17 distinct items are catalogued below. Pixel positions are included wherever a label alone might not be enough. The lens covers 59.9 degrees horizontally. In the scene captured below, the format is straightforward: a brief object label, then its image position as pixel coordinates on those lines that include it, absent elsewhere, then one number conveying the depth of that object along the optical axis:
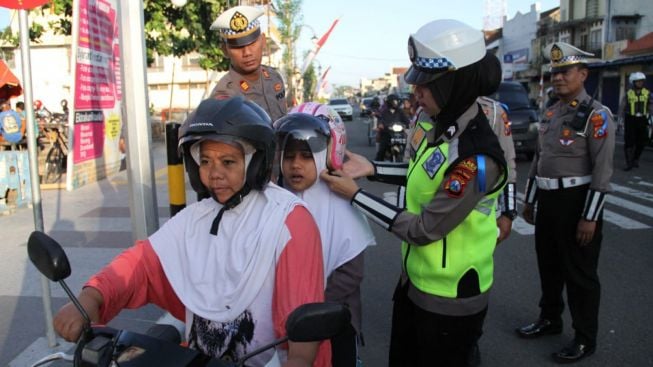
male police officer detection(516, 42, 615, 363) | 3.62
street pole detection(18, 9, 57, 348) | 3.54
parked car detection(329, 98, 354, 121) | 37.72
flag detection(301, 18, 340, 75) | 27.55
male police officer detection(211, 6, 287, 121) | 3.47
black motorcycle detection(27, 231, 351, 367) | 1.58
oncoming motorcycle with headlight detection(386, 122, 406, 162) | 12.45
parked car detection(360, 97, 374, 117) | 41.36
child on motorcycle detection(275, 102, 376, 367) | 2.47
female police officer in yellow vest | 2.21
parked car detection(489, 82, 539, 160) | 13.25
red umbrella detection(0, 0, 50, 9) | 3.42
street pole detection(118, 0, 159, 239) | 3.48
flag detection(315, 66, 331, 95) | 38.28
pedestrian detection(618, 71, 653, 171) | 12.38
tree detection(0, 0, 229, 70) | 12.88
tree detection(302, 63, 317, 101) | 59.71
